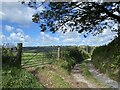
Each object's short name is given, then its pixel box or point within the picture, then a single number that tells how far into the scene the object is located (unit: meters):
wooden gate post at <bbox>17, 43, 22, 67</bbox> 3.72
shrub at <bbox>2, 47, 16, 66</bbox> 3.51
